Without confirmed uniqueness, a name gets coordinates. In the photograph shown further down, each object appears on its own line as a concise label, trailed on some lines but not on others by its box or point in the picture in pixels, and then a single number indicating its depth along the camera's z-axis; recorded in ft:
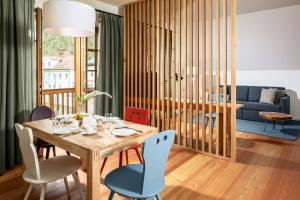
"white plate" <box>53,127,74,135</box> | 6.24
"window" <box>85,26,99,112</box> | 13.54
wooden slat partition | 10.57
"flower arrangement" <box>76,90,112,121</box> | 7.45
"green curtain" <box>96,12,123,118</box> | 13.50
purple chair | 8.87
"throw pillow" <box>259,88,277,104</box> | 18.15
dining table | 5.18
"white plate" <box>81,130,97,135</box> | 6.31
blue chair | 4.89
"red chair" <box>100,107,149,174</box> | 8.73
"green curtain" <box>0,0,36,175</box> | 9.04
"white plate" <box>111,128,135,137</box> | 6.22
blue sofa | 17.59
